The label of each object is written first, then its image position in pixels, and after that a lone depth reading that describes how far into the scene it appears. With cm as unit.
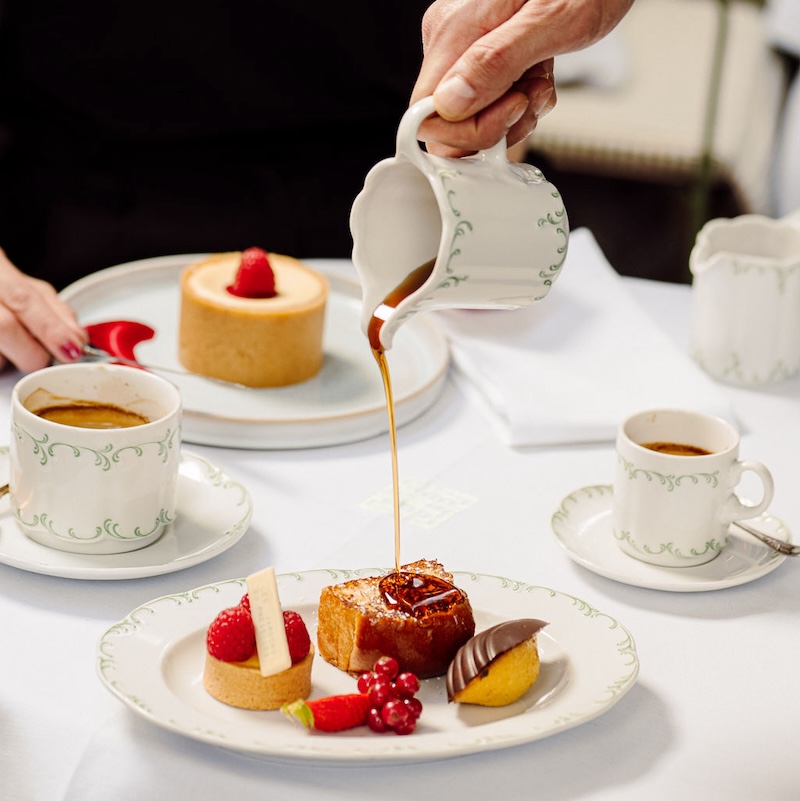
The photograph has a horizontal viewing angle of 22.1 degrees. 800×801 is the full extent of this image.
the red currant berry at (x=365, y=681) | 95
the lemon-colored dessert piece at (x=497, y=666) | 94
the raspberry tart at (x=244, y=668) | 94
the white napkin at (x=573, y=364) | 123
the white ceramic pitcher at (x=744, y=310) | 128
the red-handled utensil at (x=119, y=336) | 131
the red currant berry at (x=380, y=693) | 93
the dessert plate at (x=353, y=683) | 90
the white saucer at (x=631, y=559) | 105
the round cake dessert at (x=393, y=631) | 97
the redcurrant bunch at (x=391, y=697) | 92
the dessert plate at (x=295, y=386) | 120
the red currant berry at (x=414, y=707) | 93
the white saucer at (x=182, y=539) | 103
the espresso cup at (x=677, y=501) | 107
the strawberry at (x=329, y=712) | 92
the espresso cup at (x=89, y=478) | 103
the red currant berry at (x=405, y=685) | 94
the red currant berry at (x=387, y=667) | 95
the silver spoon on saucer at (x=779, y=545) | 108
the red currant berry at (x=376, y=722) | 92
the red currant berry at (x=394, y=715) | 92
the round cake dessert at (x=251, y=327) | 130
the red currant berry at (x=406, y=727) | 92
